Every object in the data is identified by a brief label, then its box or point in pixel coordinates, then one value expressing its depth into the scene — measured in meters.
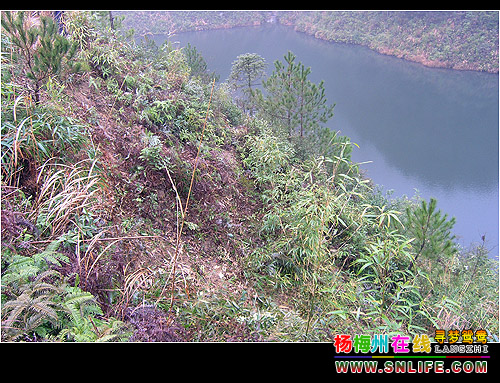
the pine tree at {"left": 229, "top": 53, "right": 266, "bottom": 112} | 11.12
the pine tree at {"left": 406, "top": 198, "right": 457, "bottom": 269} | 4.17
